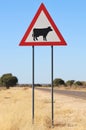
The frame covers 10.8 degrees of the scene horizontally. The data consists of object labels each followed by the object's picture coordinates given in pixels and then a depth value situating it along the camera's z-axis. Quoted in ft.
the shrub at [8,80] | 443.73
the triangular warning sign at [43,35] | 39.11
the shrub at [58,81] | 519.60
